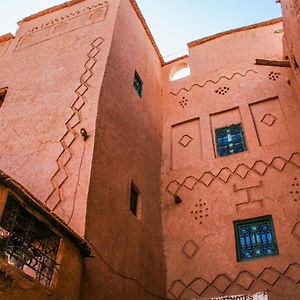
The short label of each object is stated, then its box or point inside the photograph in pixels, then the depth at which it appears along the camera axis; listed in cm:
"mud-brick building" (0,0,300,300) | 466
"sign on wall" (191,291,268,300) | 573
